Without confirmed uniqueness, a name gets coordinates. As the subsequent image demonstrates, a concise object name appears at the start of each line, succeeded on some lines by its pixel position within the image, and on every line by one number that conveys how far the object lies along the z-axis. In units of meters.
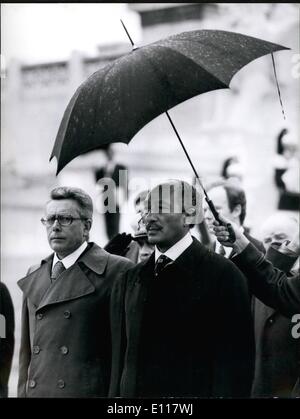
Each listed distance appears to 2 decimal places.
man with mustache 4.43
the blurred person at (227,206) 4.65
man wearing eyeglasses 4.53
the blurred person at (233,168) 5.12
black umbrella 4.11
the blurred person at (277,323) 4.49
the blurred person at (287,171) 5.07
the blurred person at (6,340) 4.91
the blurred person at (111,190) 4.95
